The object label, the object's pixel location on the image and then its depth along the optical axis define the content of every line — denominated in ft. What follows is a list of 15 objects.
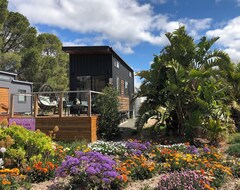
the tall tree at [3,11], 55.53
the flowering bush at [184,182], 8.90
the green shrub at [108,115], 22.73
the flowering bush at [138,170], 10.90
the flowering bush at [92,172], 8.86
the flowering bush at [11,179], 9.23
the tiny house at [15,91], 38.30
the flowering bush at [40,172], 10.73
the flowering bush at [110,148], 15.61
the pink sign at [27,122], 22.58
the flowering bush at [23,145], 11.53
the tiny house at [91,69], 32.65
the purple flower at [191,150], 15.09
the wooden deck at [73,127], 21.10
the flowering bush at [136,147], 15.07
